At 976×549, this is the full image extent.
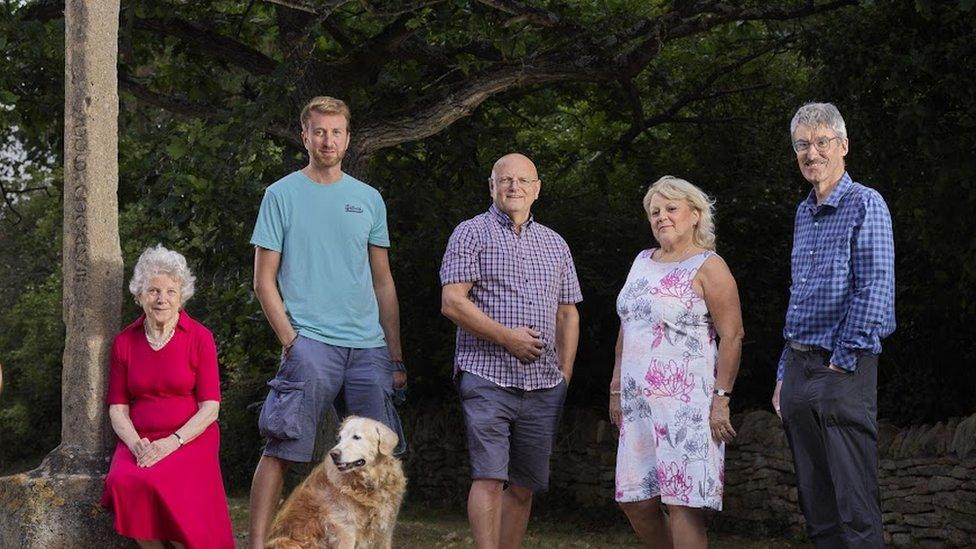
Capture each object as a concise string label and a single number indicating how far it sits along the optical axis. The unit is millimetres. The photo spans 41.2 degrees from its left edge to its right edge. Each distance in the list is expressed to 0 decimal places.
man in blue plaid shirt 5117
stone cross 6031
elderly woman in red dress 5695
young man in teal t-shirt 5797
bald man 6051
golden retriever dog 5633
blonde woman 5676
